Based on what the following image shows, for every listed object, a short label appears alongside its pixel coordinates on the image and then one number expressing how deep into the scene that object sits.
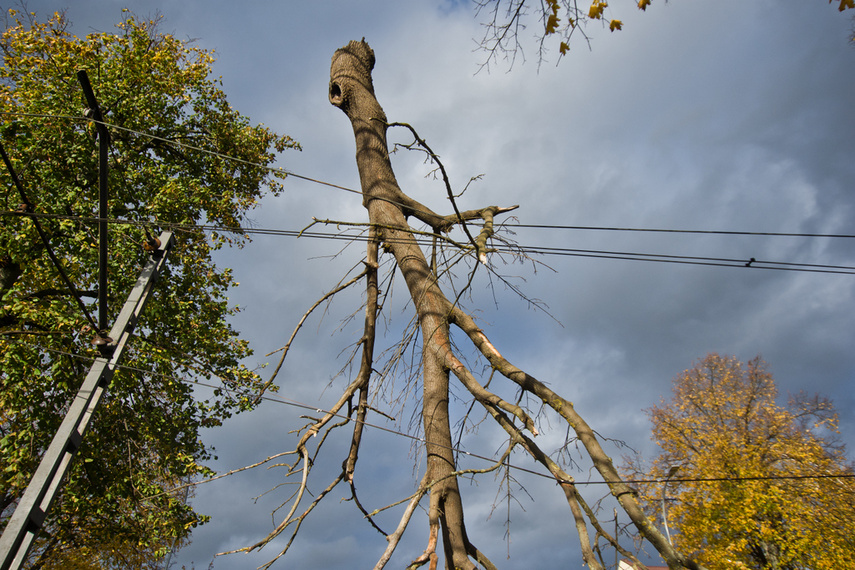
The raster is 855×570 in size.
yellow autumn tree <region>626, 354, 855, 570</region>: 13.90
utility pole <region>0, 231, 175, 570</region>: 3.22
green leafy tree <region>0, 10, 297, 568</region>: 6.60
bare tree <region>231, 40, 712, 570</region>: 2.99
